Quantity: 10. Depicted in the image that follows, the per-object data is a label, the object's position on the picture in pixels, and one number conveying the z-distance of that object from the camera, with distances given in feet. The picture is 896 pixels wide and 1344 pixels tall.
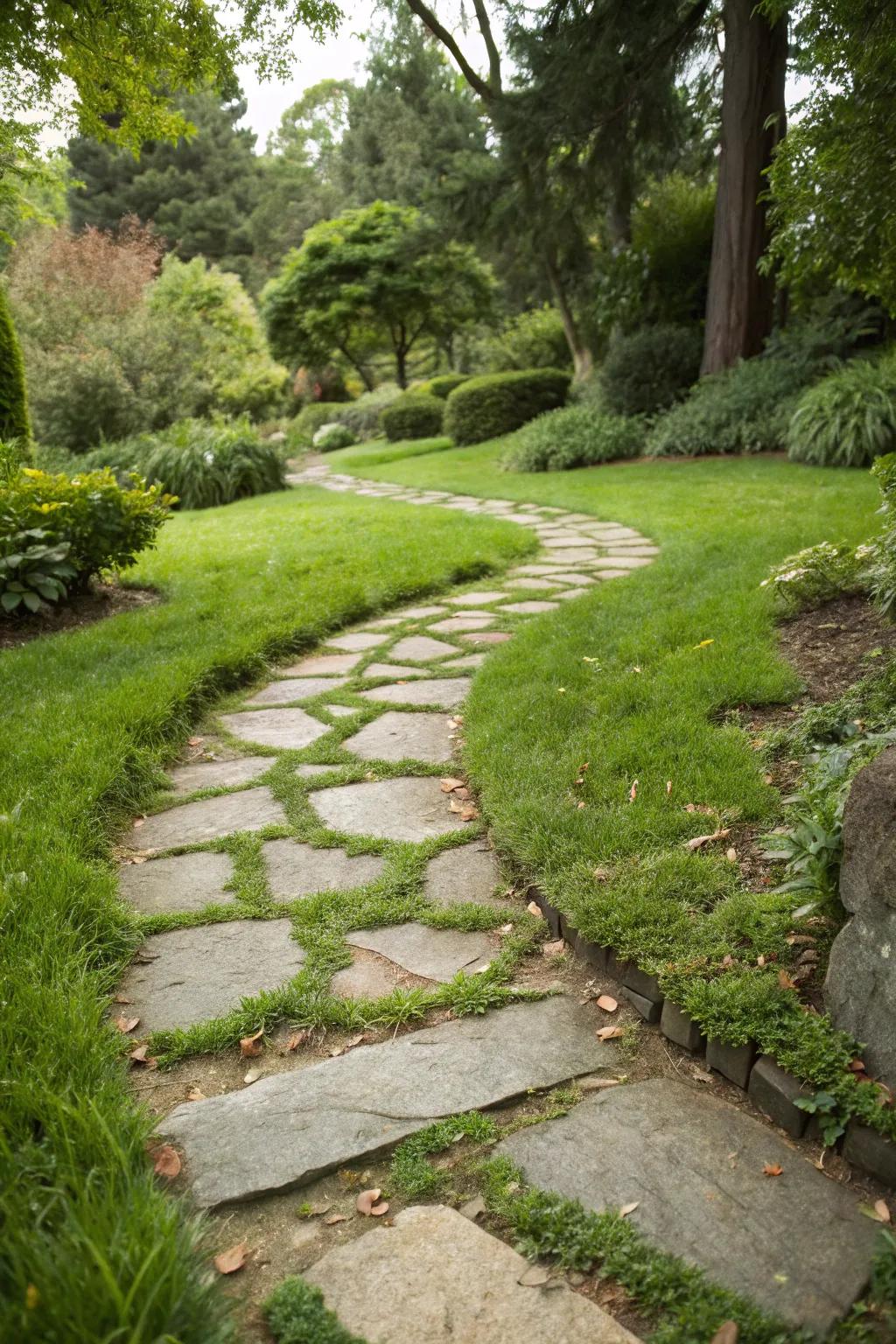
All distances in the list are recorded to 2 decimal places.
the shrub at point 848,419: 26.40
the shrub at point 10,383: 23.29
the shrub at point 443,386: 58.59
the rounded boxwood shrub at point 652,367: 37.14
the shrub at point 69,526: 14.84
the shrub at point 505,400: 45.24
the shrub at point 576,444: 35.37
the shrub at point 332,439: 61.72
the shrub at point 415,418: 54.60
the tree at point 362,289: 60.54
